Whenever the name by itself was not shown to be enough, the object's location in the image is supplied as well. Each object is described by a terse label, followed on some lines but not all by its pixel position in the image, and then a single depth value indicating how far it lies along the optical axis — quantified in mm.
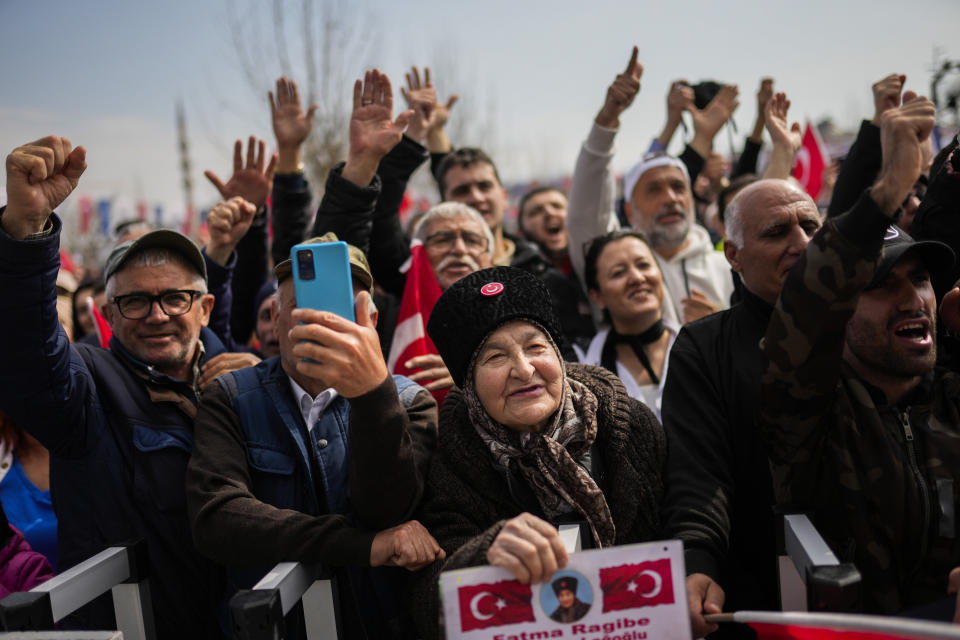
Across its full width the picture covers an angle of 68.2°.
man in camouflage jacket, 1805
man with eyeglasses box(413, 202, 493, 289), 3596
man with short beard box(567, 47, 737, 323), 4145
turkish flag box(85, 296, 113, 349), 3754
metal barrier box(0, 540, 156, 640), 1779
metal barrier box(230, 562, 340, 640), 1675
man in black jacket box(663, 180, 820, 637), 2205
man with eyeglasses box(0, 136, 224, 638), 2012
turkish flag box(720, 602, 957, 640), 1310
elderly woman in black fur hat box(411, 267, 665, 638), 2131
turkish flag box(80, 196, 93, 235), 28891
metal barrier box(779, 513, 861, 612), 1594
